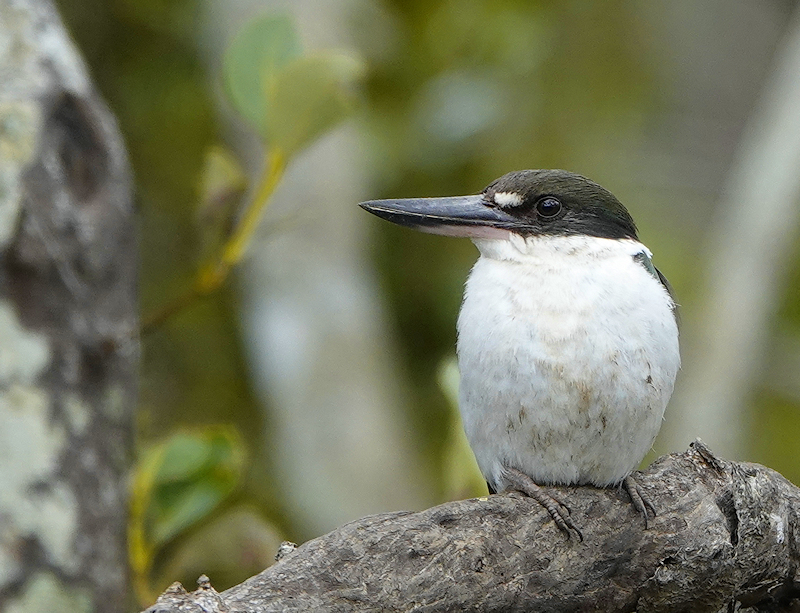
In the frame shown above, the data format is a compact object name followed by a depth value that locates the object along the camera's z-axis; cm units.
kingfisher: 385
